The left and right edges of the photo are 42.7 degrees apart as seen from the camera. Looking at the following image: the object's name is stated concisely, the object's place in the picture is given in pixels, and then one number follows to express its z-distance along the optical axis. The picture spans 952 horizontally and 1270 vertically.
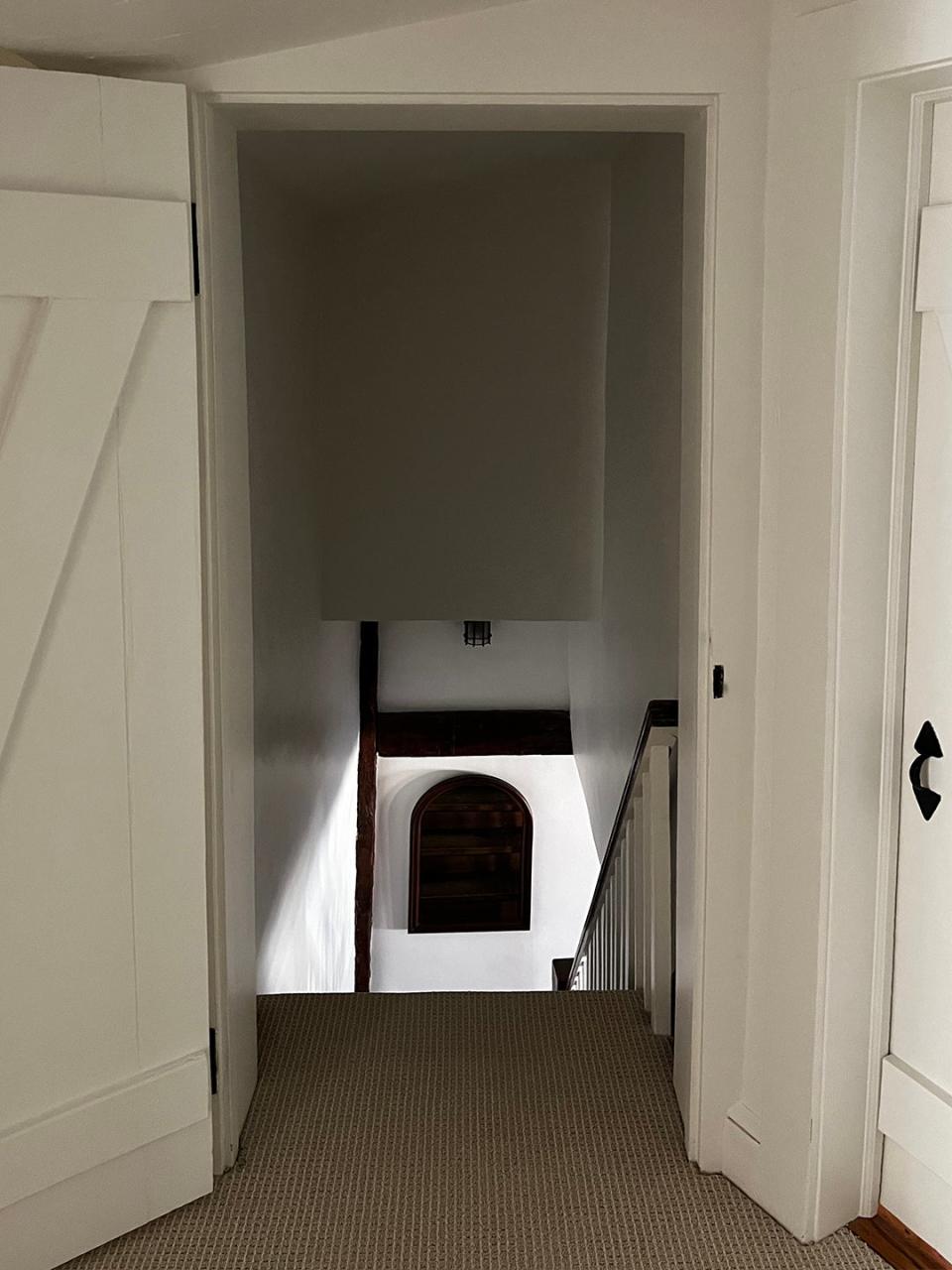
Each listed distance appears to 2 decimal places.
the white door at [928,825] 2.04
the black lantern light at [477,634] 6.65
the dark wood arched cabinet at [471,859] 7.16
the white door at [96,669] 2.03
